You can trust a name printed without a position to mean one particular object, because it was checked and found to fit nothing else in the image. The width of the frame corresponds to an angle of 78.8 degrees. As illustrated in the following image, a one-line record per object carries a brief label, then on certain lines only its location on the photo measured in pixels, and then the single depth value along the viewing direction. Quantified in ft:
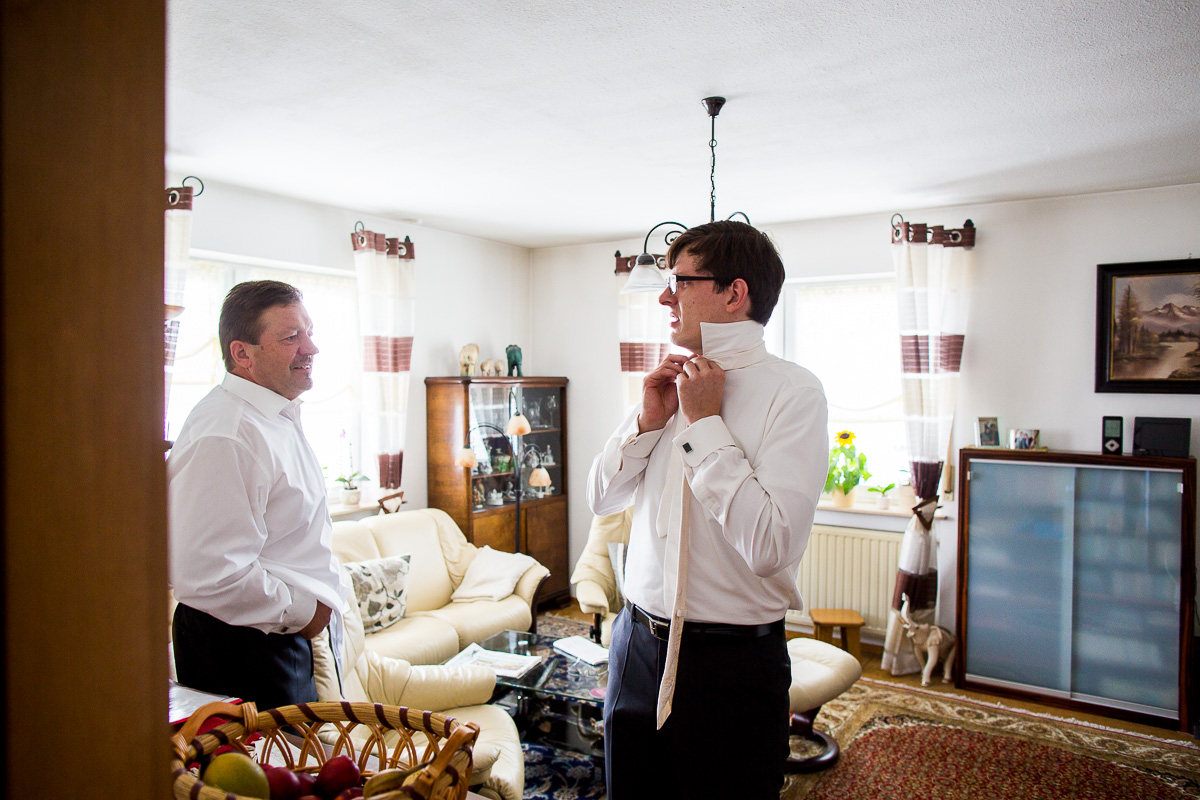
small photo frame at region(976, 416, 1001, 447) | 13.19
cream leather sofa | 11.50
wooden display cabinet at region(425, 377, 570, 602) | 15.43
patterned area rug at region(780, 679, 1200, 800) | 9.43
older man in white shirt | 4.84
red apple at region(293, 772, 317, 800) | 2.72
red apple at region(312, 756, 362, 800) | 2.74
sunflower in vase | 14.85
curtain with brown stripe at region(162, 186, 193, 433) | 10.75
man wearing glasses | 4.09
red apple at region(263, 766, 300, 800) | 2.68
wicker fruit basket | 2.56
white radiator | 14.37
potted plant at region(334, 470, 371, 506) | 14.12
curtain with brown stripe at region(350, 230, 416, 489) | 14.12
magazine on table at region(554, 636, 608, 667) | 10.23
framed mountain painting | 12.06
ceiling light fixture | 9.86
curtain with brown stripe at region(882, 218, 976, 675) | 13.37
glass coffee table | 9.30
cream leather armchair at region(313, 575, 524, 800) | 7.18
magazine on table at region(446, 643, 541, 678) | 9.75
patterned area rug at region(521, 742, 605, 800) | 9.28
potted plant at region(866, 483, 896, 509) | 14.82
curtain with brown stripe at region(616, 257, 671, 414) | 16.55
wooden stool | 13.69
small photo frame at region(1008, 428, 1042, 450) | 12.81
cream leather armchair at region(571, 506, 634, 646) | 12.44
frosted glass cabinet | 11.50
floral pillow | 11.51
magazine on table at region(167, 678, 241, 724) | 4.11
